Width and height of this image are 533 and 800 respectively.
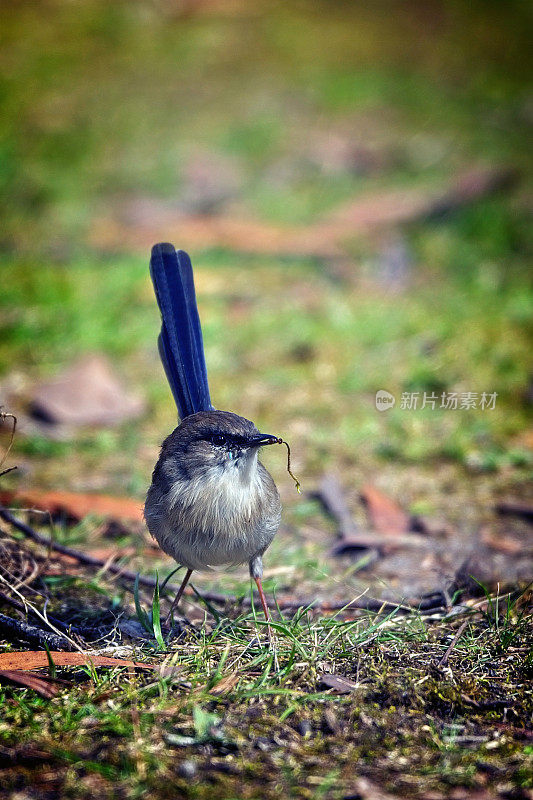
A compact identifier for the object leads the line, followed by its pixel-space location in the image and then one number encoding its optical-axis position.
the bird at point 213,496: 5.71
